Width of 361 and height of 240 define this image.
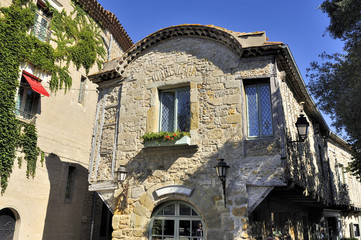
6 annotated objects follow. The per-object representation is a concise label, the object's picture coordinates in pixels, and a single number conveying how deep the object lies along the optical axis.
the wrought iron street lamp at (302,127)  7.28
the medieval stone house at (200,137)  6.96
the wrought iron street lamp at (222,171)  6.81
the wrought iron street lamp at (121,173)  7.98
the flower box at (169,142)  7.55
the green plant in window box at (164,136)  7.66
